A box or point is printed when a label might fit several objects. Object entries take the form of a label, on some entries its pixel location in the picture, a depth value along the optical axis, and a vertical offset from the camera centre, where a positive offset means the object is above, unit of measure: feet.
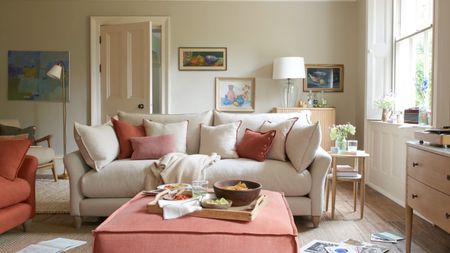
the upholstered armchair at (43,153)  15.46 -1.63
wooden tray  6.32 -1.64
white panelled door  17.46 +1.97
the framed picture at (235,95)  18.69 +0.79
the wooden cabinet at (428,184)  6.91 -1.35
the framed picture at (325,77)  18.60 +1.65
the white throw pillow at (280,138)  11.35 -0.75
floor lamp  17.42 +1.54
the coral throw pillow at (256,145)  11.28 -0.96
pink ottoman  5.83 -1.86
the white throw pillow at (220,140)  11.81 -0.85
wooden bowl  6.84 -1.44
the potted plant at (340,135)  11.81 -0.69
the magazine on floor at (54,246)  8.73 -3.06
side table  11.20 -1.85
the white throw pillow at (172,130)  12.11 -0.57
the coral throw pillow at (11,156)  9.42 -1.08
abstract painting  18.86 +1.66
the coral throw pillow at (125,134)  11.81 -0.69
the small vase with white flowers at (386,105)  14.67 +0.28
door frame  18.57 +3.22
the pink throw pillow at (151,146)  11.46 -1.01
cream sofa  10.34 -1.83
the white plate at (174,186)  8.16 -1.56
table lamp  17.19 +1.92
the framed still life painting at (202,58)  18.60 +2.51
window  12.96 +2.10
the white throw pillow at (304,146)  10.40 -0.90
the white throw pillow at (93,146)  10.54 -0.94
